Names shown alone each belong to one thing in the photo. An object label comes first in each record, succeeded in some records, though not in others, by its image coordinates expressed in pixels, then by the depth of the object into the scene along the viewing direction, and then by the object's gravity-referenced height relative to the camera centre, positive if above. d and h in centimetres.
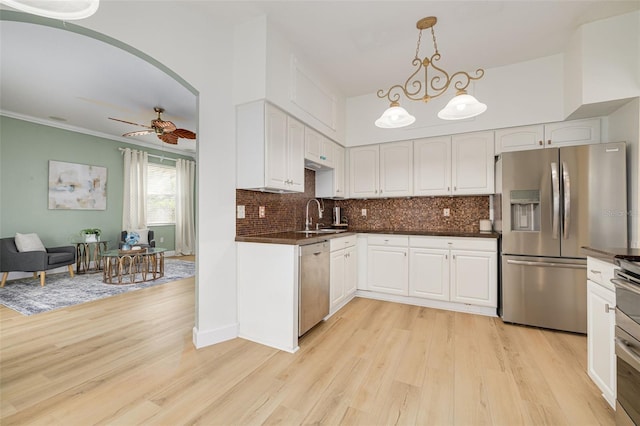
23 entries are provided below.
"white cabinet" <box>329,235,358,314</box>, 308 -71
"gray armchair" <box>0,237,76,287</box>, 432 -76
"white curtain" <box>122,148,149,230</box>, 636 +57
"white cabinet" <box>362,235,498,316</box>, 314 -69
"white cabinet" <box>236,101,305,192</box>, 254 +65
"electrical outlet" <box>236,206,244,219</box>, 272 +2
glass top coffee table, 455 -96
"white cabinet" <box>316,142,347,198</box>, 401 +54
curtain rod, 696 +149
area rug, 349 -116
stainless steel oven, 124 -62
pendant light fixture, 208 +85
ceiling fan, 438 +139
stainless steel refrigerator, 258 -10
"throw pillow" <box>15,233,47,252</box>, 456 -50
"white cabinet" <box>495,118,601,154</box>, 299 +92
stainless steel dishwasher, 243 -69
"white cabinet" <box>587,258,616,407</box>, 154 -69
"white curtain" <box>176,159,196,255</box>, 743 +21
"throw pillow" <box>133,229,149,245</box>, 610 -49
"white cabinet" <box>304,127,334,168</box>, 324 +85
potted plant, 537 -43
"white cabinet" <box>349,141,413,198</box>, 386 +65
